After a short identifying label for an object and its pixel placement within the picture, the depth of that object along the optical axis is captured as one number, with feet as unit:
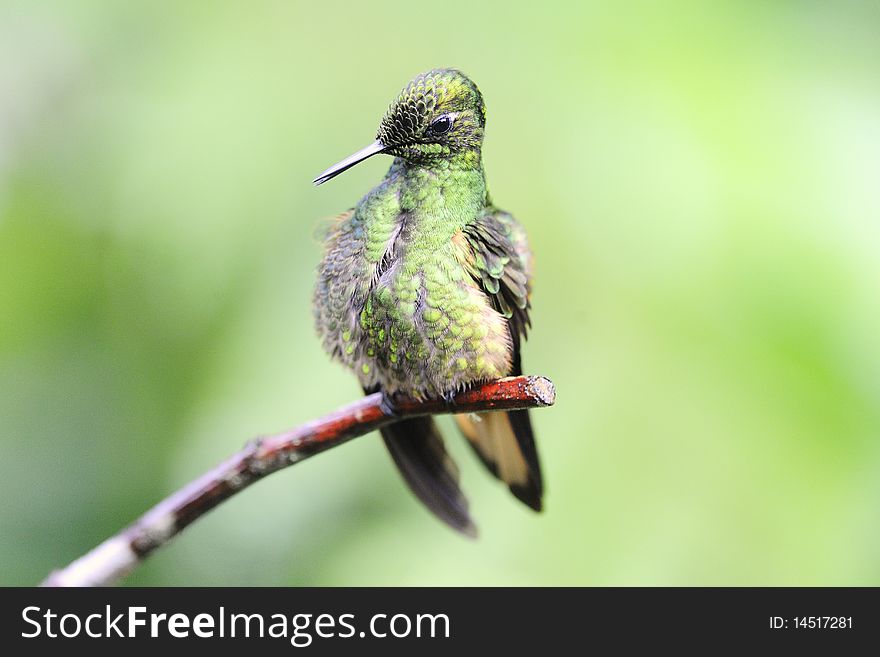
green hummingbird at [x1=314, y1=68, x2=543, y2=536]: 4.93
